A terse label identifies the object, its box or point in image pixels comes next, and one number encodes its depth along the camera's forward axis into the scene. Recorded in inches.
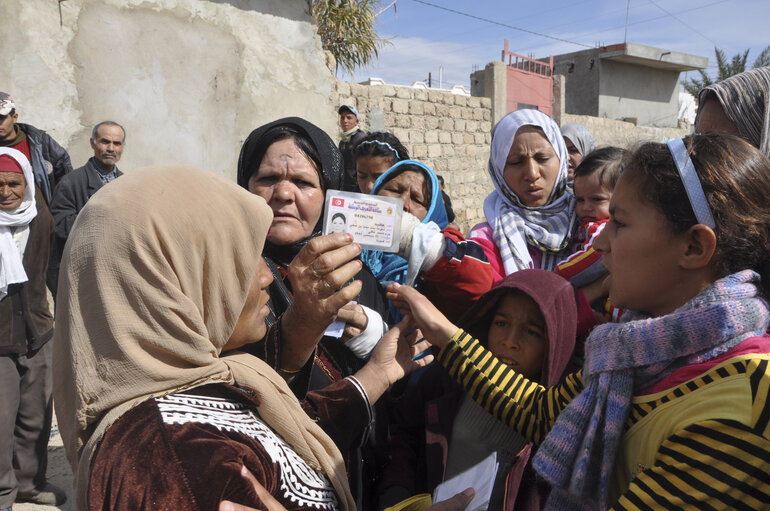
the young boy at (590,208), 90.6
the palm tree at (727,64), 968.9
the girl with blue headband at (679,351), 40.0
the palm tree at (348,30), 388.2
